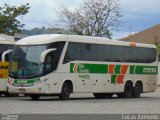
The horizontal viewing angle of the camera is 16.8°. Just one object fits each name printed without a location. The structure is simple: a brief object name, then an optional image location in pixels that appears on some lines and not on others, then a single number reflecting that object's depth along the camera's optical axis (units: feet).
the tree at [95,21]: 209.36
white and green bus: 83.56
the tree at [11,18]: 213.46
